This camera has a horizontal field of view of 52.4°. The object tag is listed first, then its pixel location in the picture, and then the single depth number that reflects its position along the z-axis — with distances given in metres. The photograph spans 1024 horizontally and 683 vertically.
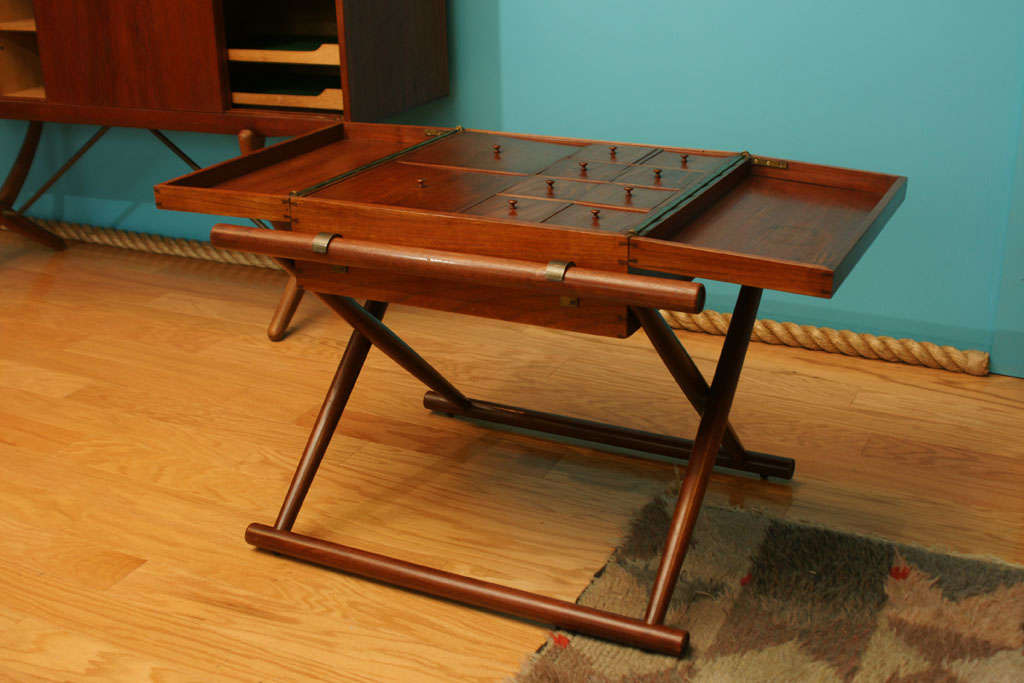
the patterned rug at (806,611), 1.55
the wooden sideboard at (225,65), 2.53
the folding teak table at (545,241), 1.44
